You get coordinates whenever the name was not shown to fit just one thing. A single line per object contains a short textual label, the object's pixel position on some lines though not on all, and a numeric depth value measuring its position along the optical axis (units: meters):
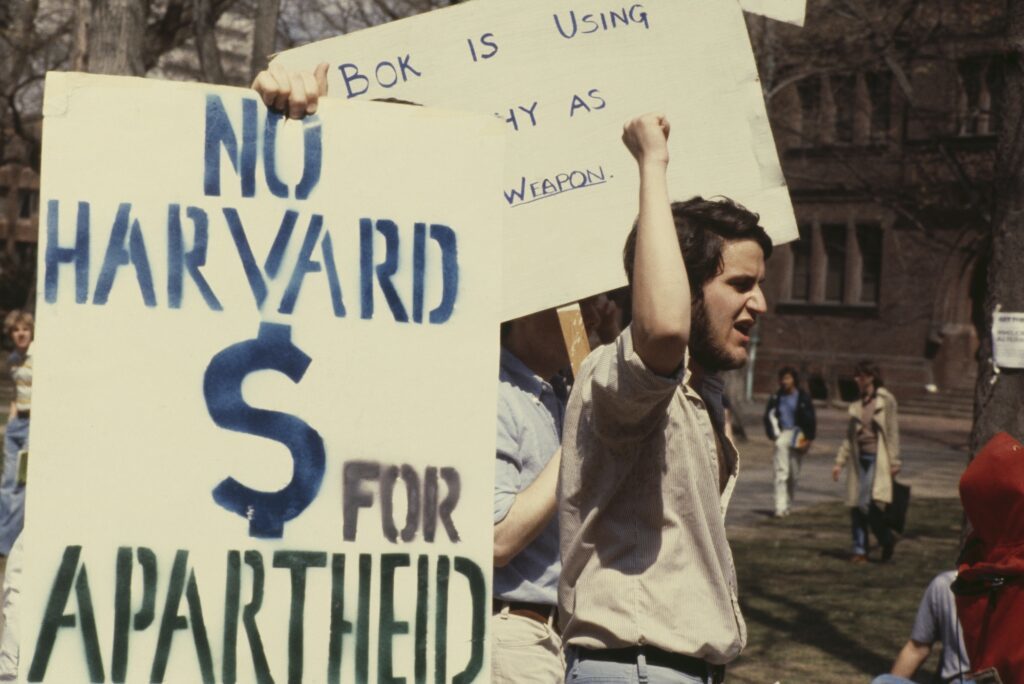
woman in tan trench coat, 12.44
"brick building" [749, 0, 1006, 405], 32.88
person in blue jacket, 15.43
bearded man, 2.57
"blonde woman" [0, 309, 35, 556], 10.28
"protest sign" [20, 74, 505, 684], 2.32
